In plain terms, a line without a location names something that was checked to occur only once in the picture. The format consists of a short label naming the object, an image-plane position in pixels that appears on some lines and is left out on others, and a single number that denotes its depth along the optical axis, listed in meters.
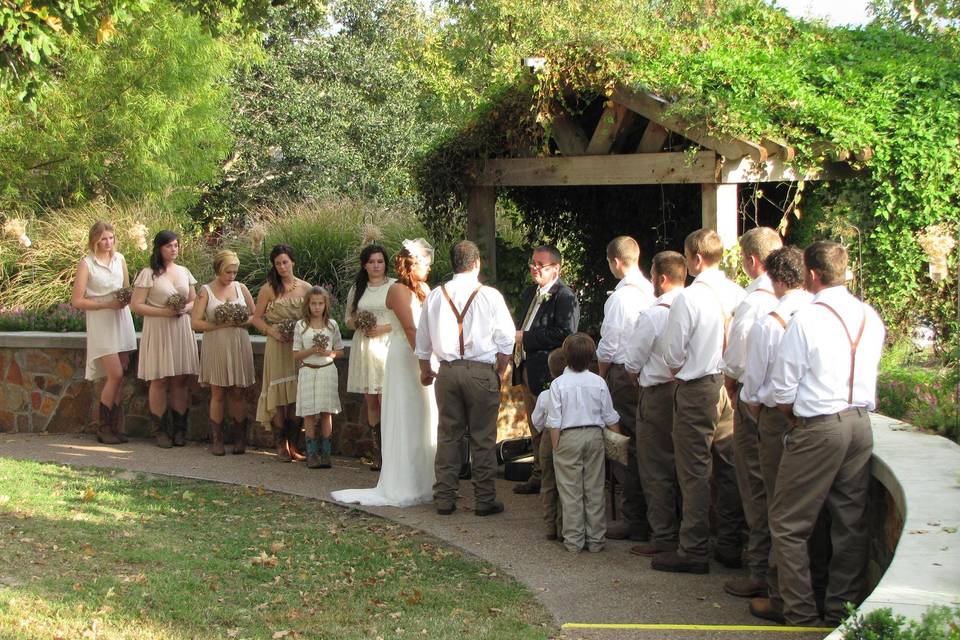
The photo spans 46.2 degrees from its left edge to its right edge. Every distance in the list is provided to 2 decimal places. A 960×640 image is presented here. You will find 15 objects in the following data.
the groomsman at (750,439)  6.15
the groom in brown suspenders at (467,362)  8.08
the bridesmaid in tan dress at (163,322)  10.51
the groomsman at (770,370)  5.59
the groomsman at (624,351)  7.48
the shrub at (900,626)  3.38
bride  8.65
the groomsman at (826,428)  5.32
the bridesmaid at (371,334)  9.55
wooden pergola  9.12
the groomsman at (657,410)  6.86
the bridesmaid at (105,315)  10.53
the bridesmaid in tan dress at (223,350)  10.28
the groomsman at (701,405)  6.54
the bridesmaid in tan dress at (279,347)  10.06
